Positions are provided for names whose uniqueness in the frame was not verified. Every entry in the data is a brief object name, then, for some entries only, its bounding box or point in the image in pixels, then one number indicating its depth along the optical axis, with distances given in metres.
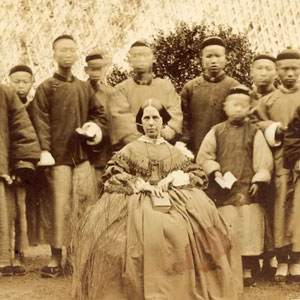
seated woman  4.98
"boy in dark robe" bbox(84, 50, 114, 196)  6.57
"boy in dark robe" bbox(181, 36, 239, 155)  6.44
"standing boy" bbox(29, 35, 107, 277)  6.38
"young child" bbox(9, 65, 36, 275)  6.39
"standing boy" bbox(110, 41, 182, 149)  6.45
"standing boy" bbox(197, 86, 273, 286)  6.18
